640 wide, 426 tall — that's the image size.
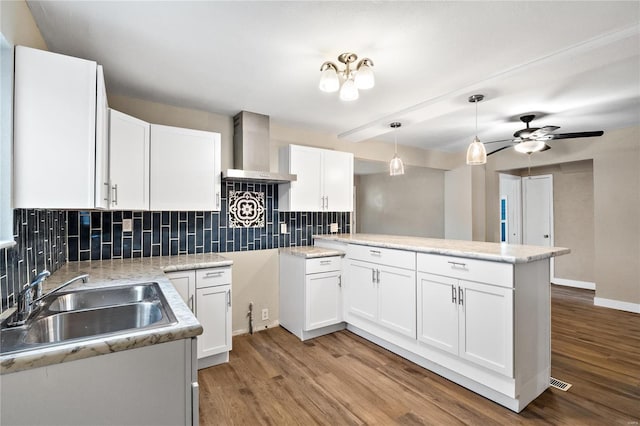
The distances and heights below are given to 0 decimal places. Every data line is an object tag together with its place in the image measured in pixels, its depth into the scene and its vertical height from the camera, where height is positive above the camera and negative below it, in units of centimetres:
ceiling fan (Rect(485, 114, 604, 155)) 338 +87
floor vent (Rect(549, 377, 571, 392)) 225 -129
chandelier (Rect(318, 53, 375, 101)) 189 +87
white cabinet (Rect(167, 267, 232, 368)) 248 -76
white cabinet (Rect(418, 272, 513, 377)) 201 -77
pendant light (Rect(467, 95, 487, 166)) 272 +56
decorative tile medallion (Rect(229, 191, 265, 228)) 332 +6
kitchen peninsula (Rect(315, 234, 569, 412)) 201 -74
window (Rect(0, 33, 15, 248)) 128 +33
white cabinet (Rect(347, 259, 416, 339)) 265 -77
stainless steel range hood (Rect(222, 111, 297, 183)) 314 +72
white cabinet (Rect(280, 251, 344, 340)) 314 -86
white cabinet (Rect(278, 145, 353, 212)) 344 +41
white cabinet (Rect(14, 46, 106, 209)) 134 +40
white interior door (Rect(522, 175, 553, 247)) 566 +7
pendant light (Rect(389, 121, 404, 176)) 338 +53
